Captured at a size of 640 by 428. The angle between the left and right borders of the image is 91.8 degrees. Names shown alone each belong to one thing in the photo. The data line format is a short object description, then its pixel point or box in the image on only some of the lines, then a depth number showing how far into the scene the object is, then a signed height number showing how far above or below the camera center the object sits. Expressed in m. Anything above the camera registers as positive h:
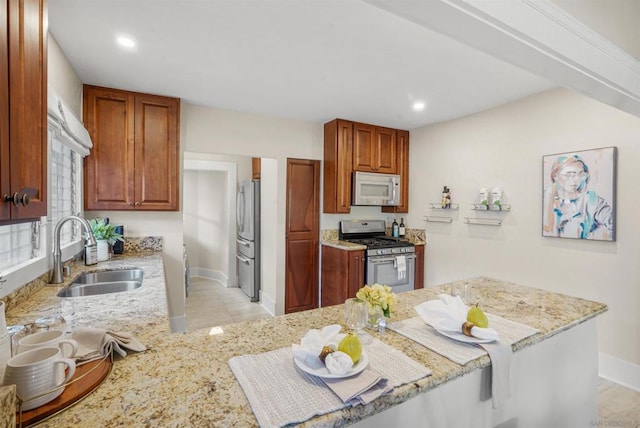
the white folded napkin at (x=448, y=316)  1.17 -0.44
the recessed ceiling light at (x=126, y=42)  2.06 +1.13
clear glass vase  1.28 -0.44
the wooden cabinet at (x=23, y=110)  0.84 +0.29
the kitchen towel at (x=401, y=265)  3.83 -0.69
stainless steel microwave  4.03 +0.28
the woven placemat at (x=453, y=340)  1.09 -0.50
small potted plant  2.72 -0.25
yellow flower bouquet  1.26 -0.36
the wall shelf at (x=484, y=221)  3.29 -0.11
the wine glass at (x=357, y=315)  1.26 -0.43
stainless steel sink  2.10 -0.54
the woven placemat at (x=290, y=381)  0.76 -0.49
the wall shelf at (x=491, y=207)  3.20 +0.04
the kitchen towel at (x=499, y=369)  1.11 -0.58
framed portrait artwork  2.49 +0.15
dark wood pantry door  4.05 -0.33
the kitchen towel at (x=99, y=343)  0.98 -0.44
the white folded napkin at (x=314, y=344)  0.95 -0.44
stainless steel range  3.71 -0.58
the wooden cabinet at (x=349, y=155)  3.93 +0.73
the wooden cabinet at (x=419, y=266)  4.10 -0.74
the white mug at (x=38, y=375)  0.73 -0.41
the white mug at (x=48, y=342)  0.85 -0.38
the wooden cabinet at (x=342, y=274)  3.64 -0.77
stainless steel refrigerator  4.53 -0.39
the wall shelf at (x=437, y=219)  3.84 -0.11
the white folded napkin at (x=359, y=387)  0.80 -0.48
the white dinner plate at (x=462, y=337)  1.16 -0.48
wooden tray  0.72 -0.48
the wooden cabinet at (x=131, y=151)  2.89 +0.57
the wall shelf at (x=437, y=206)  3.75 +0.06
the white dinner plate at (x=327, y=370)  0.87 -0.46
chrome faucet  1.97 -0.29
